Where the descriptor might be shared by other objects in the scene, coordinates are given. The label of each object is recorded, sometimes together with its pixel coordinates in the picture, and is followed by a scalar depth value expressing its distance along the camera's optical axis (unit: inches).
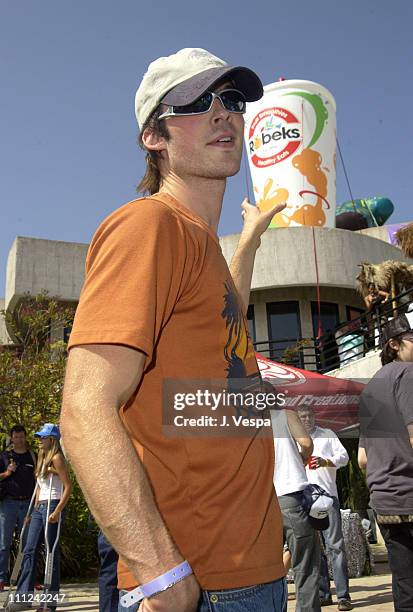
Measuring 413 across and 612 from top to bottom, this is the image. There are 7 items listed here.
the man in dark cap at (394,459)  133.1
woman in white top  246.2
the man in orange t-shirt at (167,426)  44.9
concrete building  815.1
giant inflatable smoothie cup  820.0
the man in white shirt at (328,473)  262.2
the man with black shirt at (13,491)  299.9
